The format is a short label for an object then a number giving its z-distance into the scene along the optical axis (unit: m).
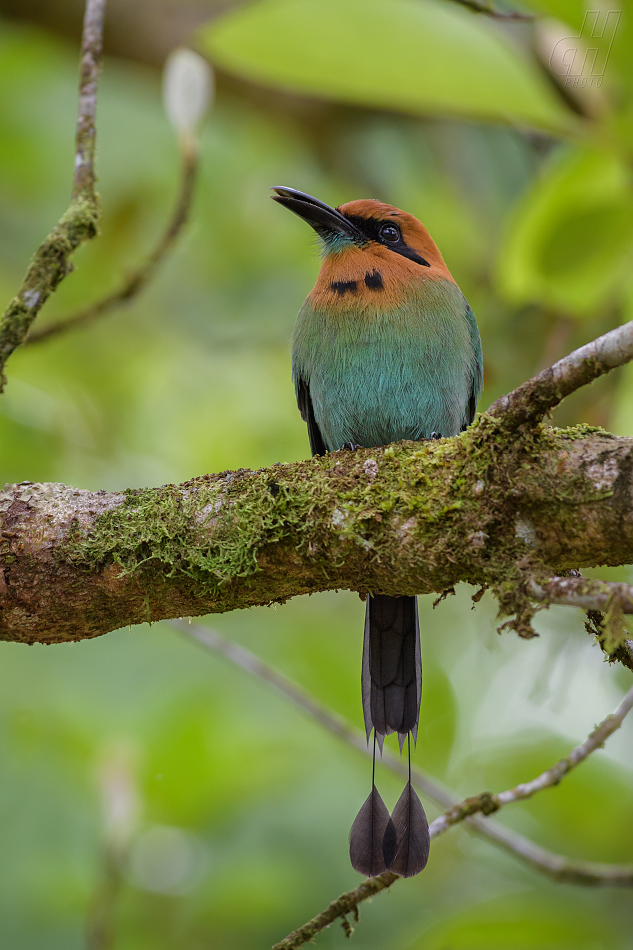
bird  6.04
